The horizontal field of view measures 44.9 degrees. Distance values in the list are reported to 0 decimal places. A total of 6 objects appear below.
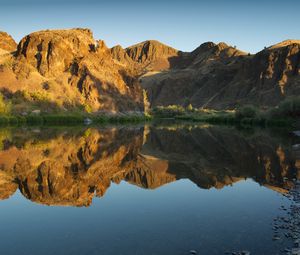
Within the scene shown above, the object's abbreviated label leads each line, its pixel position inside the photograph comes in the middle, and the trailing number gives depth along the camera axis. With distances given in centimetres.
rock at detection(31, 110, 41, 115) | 10244
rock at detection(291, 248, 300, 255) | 1029
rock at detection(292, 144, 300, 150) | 3823
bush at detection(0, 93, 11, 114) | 8994
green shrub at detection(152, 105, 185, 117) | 16612
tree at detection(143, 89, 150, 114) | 17331
